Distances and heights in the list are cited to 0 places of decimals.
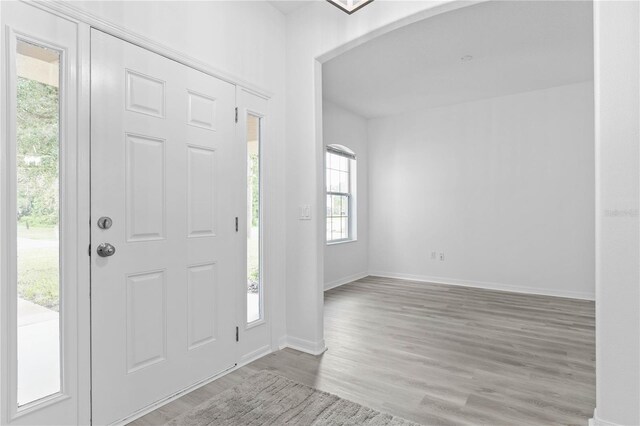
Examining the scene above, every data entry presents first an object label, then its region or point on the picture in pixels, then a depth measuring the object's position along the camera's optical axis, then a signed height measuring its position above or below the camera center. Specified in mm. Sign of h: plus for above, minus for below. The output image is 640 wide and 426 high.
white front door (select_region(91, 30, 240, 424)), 1896 -68
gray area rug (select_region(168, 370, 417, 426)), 1975 -1163
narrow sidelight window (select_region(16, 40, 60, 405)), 1630 -16
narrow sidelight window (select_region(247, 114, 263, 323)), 2828 -64
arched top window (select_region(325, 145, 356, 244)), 5762 +389
